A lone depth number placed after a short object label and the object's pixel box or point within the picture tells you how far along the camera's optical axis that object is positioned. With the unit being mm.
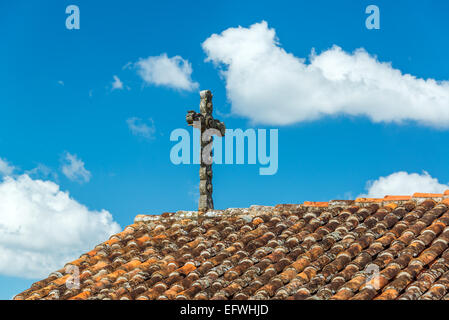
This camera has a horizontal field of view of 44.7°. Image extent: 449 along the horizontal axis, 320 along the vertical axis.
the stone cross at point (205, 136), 10961
